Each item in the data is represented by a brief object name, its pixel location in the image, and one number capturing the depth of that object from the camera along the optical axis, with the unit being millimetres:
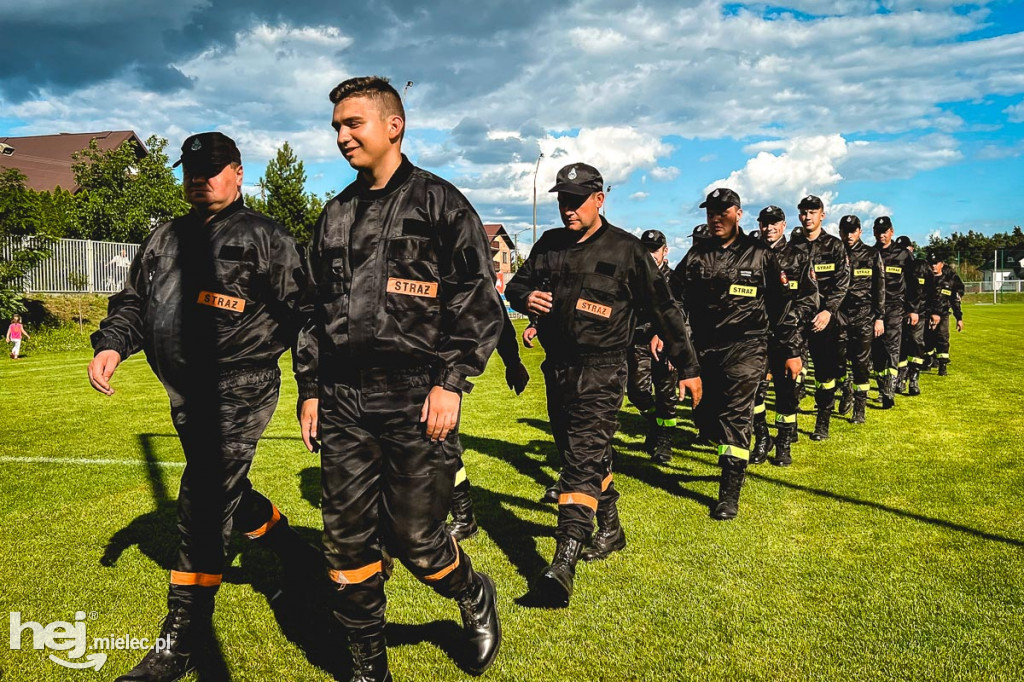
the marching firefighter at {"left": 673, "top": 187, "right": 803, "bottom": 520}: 5582
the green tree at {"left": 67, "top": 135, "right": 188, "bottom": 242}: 32156
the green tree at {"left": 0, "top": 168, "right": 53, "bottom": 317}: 18875
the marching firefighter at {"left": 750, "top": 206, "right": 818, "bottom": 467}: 7145
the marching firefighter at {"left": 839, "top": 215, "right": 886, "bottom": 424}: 9188
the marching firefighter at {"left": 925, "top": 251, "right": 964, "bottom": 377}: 13219
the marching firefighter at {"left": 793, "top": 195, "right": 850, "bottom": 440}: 8195
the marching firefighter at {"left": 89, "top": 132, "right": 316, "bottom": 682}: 3256
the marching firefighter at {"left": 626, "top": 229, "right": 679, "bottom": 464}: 7438
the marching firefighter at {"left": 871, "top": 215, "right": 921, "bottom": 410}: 10438
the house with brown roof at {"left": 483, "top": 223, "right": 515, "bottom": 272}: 91212
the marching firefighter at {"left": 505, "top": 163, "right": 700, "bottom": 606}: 4270
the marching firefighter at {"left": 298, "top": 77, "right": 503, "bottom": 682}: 2836
